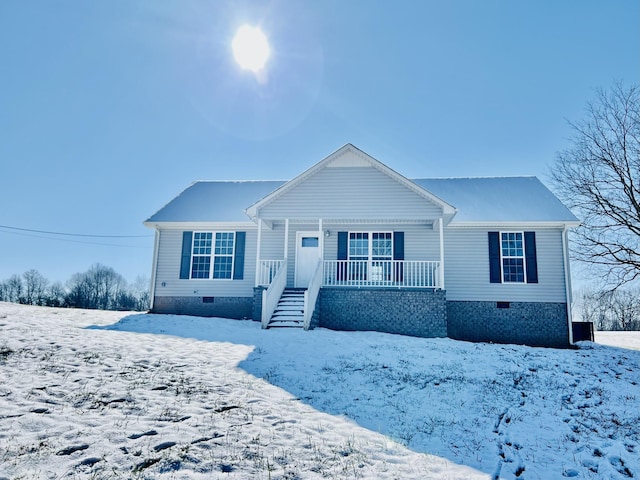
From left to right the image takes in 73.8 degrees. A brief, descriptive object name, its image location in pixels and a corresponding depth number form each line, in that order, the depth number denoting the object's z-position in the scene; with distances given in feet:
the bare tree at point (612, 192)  49.60
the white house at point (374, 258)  44.88
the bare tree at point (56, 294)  170.46
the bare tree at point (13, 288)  185.57
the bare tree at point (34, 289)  183.25
